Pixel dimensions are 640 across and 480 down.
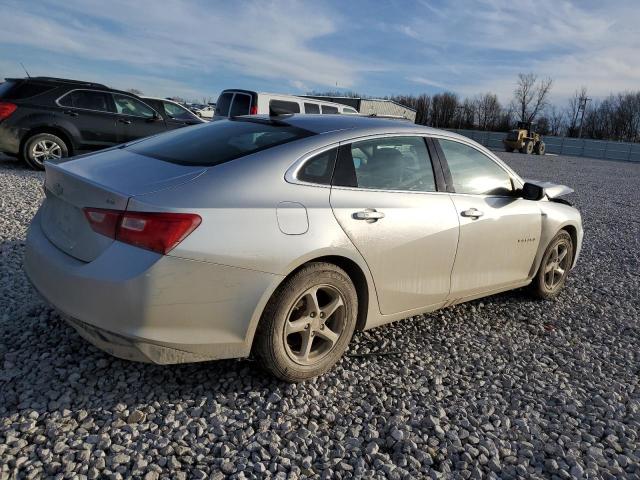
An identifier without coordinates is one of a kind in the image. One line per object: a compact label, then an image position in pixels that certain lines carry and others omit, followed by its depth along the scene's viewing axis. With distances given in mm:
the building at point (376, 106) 37844
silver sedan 2346
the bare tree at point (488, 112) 72006
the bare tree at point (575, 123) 68312
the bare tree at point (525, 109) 73812
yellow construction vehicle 37562
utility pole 67962
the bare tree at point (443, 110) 73250
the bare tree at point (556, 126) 72312
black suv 8344
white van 13750
